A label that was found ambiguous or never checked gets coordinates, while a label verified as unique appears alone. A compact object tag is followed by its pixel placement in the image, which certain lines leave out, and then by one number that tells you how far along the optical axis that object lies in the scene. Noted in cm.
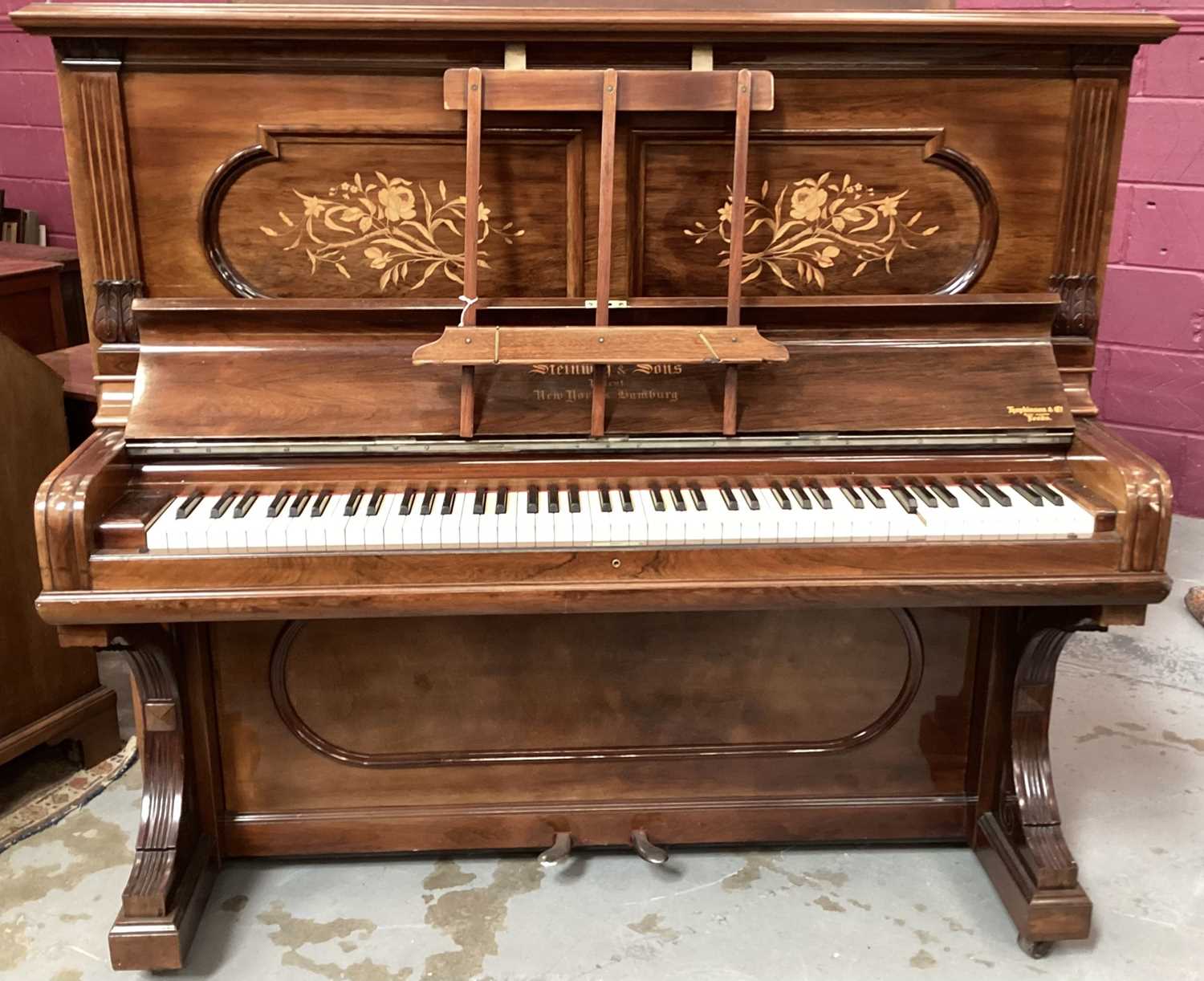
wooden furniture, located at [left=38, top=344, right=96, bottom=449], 265
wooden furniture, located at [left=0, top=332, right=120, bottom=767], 245
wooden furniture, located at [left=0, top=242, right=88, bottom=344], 457
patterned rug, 246
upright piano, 185
